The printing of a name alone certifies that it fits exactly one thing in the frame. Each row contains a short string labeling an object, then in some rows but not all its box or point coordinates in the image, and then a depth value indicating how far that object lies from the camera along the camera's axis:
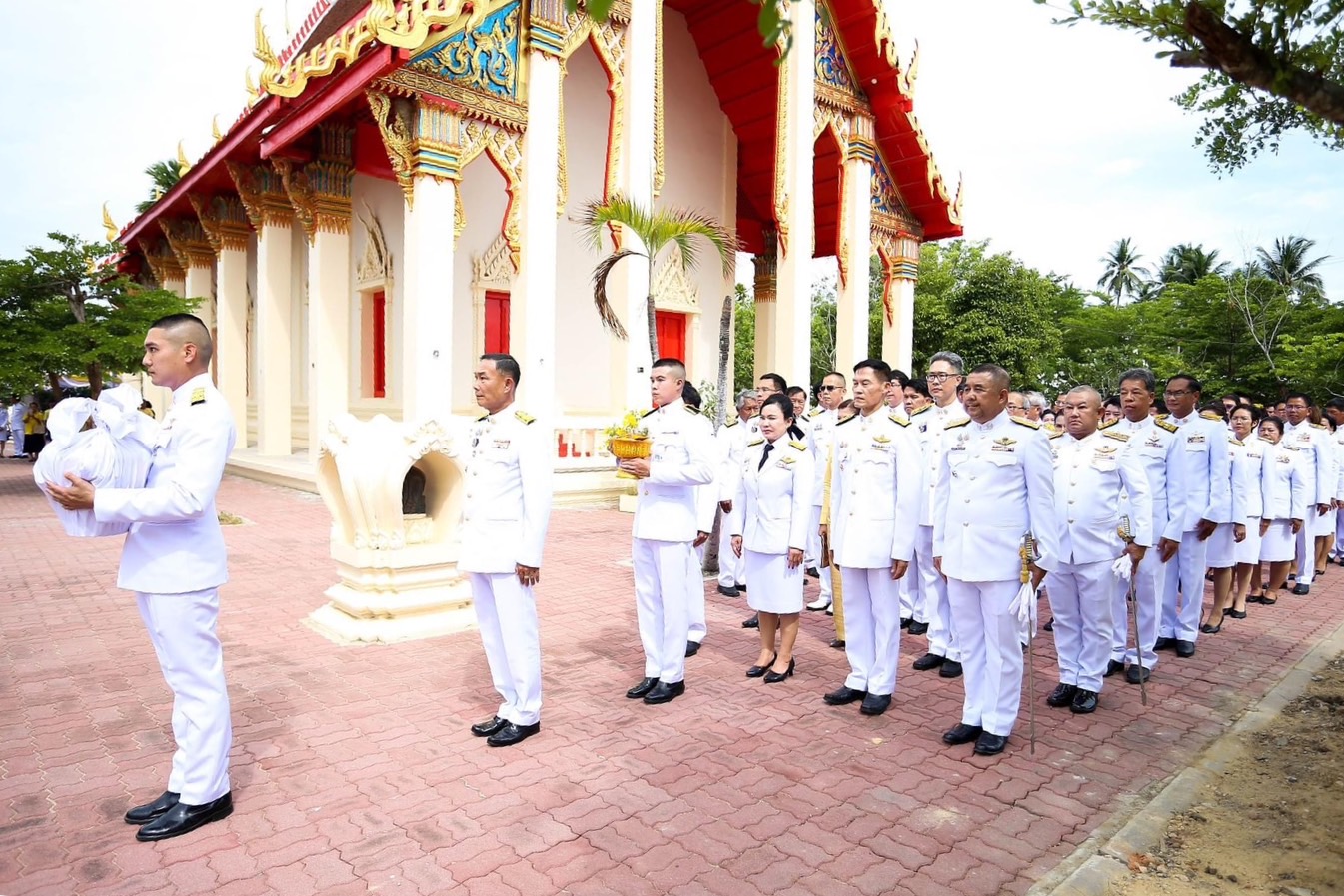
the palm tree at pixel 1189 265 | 38.47
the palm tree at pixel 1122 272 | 47.59
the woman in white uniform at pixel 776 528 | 4.83
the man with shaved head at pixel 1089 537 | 4.74
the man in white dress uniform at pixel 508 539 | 3.96
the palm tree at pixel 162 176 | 24.84
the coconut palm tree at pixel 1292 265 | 32.41
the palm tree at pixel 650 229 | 8.55
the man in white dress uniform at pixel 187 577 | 3.07
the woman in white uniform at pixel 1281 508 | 7.75
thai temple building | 10.64
